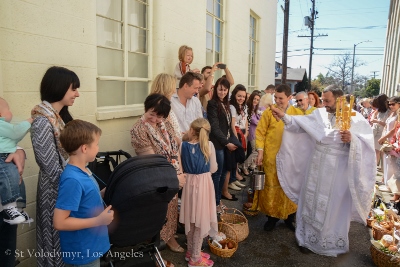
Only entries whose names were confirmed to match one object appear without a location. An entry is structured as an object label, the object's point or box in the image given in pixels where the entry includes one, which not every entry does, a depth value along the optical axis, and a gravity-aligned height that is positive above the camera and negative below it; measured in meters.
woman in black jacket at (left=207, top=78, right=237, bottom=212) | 4.32 -0.41
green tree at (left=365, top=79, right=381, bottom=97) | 40.16 +1.18
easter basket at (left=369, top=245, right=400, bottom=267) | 3.09 -1.67
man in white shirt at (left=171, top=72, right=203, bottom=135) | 3.81 -0.10
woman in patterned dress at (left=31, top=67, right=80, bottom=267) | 1.99 -0.37
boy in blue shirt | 1.70 -0.65
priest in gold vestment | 4.04 -0.88
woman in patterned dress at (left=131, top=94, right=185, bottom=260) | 2.79 -0.40
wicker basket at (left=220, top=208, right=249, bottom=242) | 3.64 -1.59
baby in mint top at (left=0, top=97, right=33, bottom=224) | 1.99 -0.53
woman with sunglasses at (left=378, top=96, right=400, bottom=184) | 5.92 -0.72
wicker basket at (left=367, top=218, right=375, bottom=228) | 4.18 -1.71
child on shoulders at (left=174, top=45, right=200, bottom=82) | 4.91 +0.53
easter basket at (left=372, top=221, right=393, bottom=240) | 3.60 -1.59
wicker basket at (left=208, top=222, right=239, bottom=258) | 3.29 -1.66
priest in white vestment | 3.34 -0.93
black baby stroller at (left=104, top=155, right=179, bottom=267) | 1.96 -0.68
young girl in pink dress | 3.10 -1.03
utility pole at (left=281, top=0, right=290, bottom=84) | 14.89 +2.91
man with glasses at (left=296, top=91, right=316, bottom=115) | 4.48 -0.08
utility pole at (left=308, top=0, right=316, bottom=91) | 27.56 +6.43
